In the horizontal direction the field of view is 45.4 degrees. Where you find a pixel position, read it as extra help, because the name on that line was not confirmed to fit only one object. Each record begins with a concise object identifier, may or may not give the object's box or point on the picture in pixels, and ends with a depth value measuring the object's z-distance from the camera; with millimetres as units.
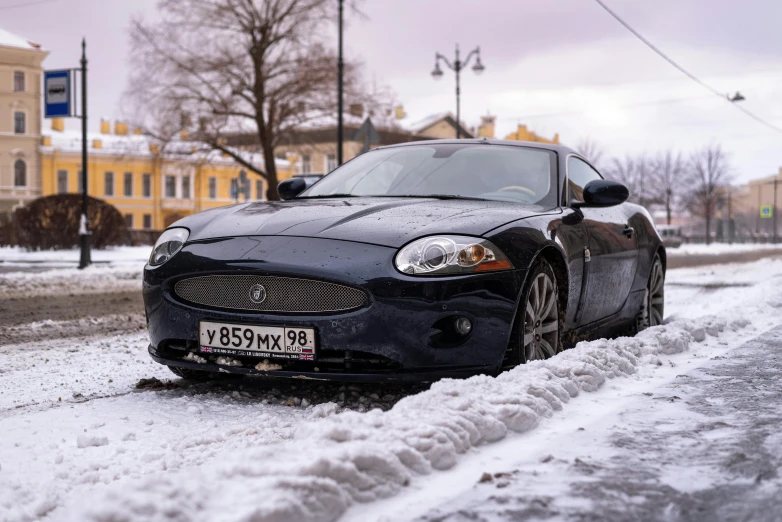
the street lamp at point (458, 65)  34531
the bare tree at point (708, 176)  72312
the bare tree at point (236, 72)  29781
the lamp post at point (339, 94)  24391
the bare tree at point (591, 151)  78638
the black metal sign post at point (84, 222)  20906
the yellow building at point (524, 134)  98812
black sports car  3902
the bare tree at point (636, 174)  75438
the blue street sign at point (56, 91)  21016
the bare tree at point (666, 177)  75000
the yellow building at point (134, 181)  70688
